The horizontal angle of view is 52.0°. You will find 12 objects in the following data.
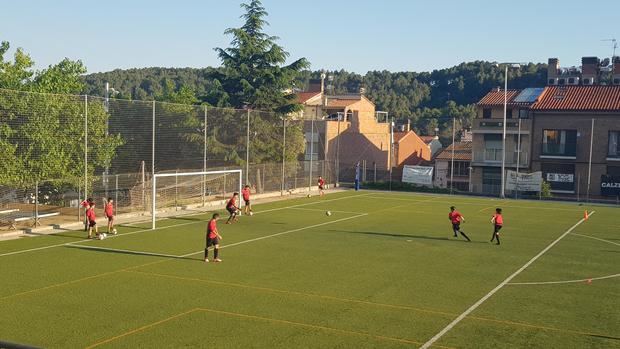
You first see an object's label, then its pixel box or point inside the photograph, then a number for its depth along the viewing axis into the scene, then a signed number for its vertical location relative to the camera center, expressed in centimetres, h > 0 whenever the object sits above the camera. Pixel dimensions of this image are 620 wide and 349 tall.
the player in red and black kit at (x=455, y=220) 2884 -314
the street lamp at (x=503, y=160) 5331 -71
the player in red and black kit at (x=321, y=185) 4993 -297
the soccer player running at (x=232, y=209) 3219 -325
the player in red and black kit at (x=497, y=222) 2764 -305
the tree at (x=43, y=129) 2914 +56
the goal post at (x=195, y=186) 3697 -262
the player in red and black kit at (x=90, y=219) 2673 -325
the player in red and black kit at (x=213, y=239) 2223 -331
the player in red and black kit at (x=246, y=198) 3635 -300
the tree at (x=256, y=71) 5522 +656
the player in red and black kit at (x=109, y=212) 2800 -308
